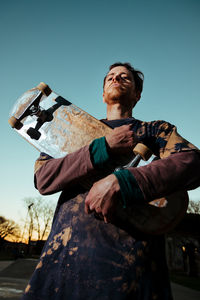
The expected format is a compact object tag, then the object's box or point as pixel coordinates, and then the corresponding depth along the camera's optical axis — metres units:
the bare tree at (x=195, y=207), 29.11
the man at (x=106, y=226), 0.92
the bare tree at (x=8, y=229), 47.59
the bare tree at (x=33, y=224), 36.23
